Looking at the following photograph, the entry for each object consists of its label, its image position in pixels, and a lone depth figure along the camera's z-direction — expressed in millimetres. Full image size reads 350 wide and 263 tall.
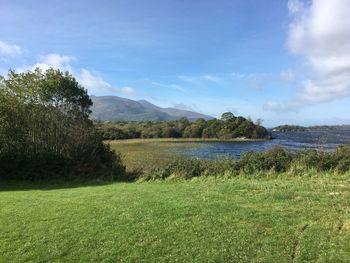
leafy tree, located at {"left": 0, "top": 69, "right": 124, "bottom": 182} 24703
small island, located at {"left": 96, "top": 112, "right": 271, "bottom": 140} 97338
